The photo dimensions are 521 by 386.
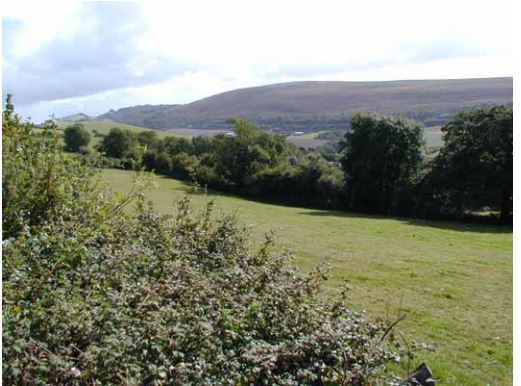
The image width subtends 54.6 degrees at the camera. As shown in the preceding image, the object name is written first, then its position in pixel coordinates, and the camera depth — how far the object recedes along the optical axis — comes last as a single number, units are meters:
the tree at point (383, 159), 37.72
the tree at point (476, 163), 32.00
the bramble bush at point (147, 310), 3.43
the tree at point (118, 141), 51.95
